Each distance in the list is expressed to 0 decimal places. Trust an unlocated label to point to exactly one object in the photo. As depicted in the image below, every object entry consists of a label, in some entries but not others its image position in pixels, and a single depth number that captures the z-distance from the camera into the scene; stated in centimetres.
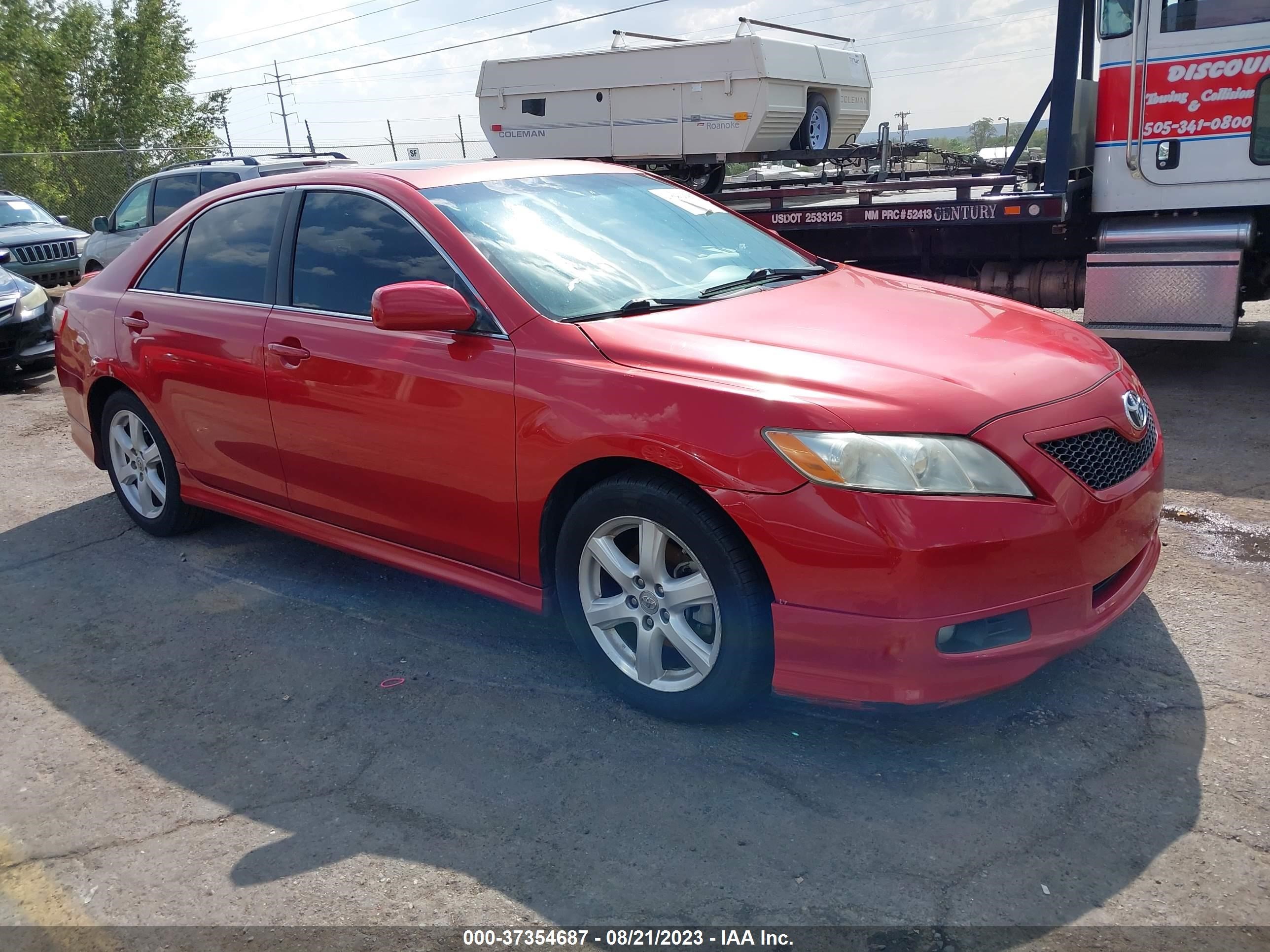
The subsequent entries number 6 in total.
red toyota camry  281
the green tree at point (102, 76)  3334
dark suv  1382
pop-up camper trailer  961
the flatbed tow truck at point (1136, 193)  681
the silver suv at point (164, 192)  1168
